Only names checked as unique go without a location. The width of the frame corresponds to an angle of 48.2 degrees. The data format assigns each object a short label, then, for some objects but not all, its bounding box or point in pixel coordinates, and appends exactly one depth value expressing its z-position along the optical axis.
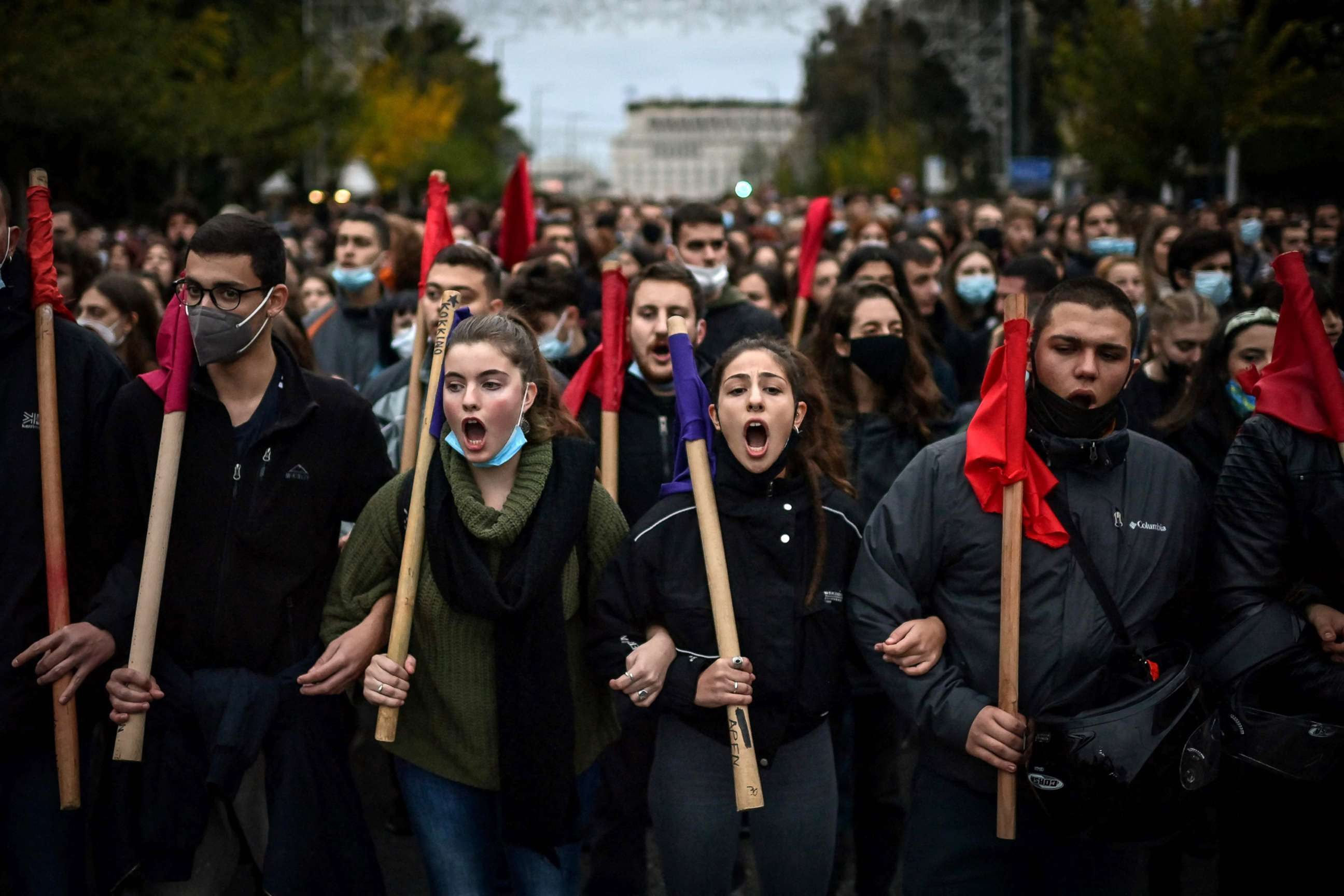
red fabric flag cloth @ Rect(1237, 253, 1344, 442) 3.93
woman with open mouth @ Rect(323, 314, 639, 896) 3.76
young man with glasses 3.88
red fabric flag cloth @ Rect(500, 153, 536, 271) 7.57
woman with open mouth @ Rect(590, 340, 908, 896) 3.86
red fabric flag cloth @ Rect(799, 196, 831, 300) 8.12
